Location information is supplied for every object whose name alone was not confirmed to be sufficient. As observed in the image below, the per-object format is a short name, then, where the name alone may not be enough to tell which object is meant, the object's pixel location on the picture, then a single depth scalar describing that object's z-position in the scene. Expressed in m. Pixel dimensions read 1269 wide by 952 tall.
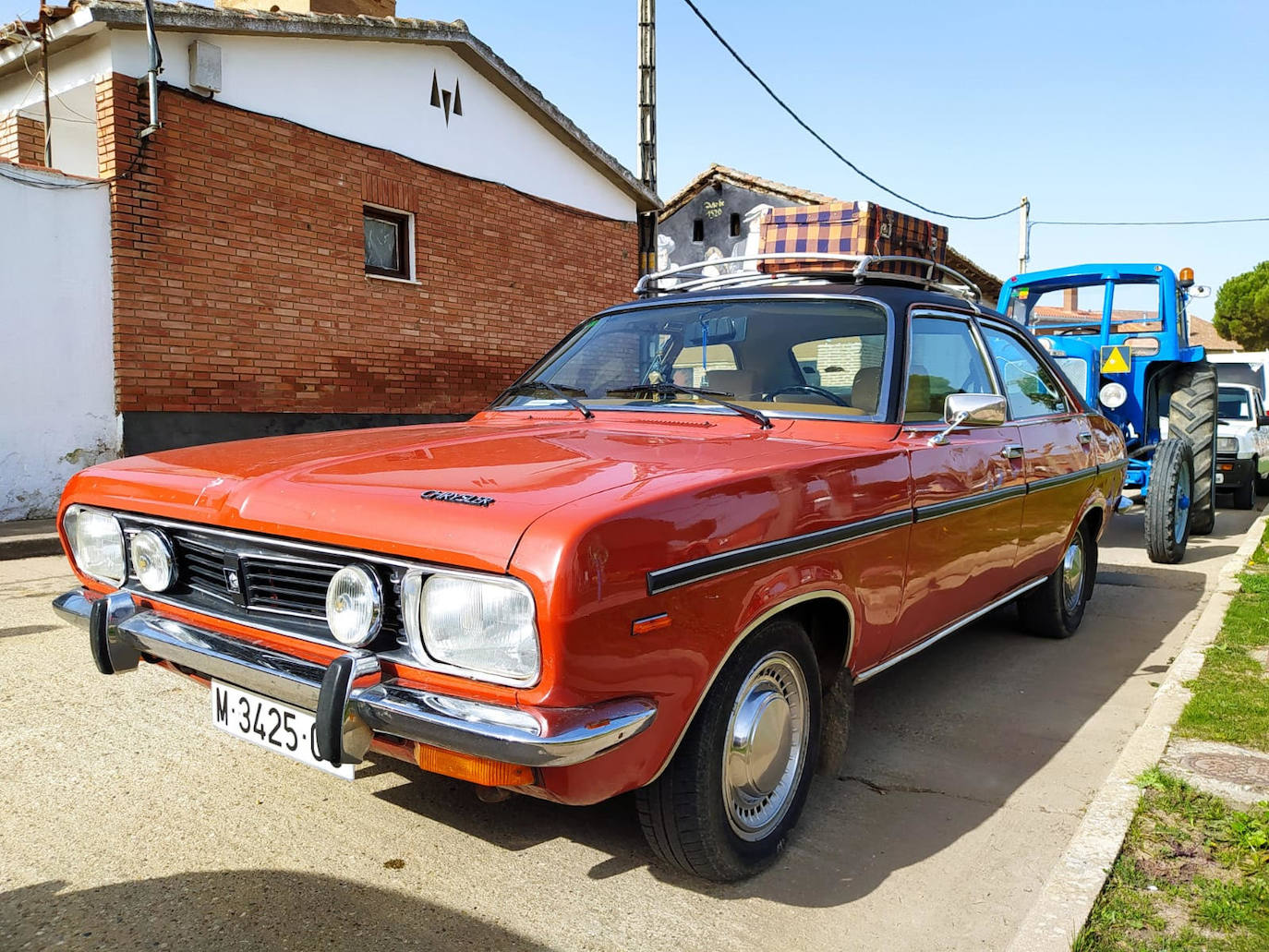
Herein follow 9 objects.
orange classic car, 2.00
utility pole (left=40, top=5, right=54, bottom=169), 8.07
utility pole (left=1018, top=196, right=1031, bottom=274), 30.48
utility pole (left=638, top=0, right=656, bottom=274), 11.45
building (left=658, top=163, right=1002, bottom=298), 21.70
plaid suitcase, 6.54
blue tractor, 7.80
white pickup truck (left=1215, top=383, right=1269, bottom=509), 11.15
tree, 40.44
